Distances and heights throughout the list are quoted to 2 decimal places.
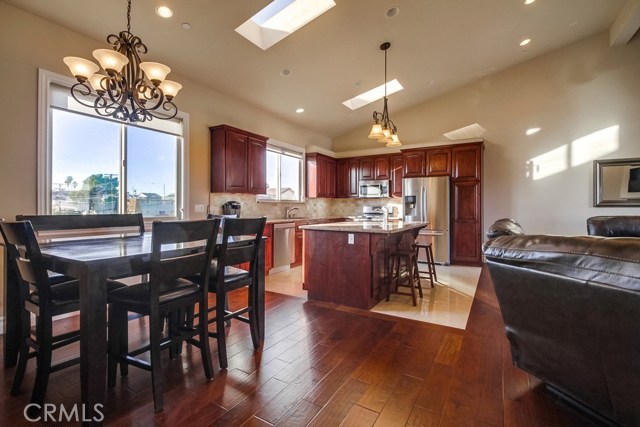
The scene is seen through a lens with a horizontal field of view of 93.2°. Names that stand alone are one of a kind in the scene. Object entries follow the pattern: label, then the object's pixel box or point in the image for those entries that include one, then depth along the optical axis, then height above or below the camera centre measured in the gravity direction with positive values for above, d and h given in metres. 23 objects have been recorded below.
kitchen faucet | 6.07 +0.00
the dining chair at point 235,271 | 1.99 -0.45
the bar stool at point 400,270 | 3.42 -0.71
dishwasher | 4.90 -0.56
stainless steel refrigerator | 5.61 +0.02
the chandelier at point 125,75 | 2.03 +0.99
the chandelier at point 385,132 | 3.67 +1.01
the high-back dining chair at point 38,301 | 1.56 -0.51
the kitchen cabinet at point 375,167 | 6.61 +1.00
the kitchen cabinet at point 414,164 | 5.91 +0.96
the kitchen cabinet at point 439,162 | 5.68 +0.96
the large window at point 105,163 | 2.96 +0.54
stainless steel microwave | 6.62 +0.53
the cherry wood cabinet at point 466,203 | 5.50 +0.17
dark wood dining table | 1.45 -0.37
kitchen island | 3.25 -0.57
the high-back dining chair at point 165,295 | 1.60 -0.49
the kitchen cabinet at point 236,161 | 4.40 +0.78
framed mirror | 4.96 +0.51
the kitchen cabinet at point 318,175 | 6.56 +0.82
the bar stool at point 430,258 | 3.96 -0.63
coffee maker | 4.61 +0.06
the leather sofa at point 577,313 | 1.22 -0.46
